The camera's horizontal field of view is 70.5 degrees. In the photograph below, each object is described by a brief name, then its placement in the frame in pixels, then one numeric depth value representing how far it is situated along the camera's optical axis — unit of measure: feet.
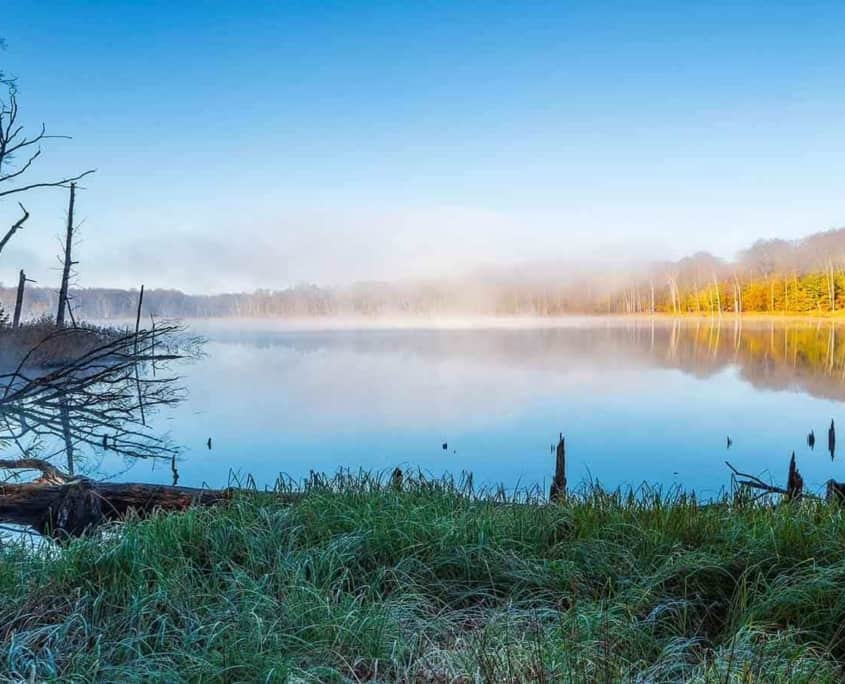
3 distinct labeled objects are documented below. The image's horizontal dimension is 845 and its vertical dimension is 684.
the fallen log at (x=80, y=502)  20.66
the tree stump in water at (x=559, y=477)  21.68
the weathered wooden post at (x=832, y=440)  44.73
